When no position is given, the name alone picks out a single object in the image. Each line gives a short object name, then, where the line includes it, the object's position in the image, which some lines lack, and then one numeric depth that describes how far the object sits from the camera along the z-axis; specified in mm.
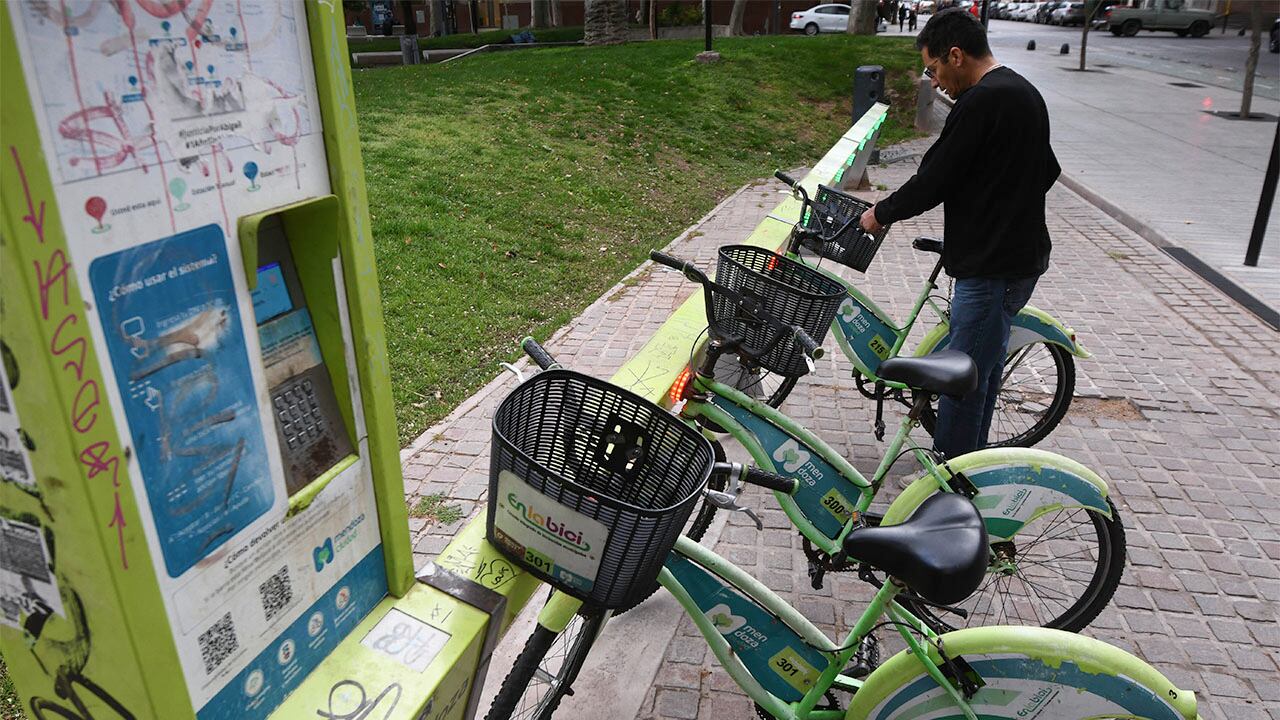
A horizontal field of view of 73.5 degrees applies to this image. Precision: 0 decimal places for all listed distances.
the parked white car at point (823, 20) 34156
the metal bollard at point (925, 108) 15484
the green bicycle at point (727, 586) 1921
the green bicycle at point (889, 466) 3037
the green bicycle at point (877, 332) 4430
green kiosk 1294
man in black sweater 3492
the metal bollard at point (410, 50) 21266
